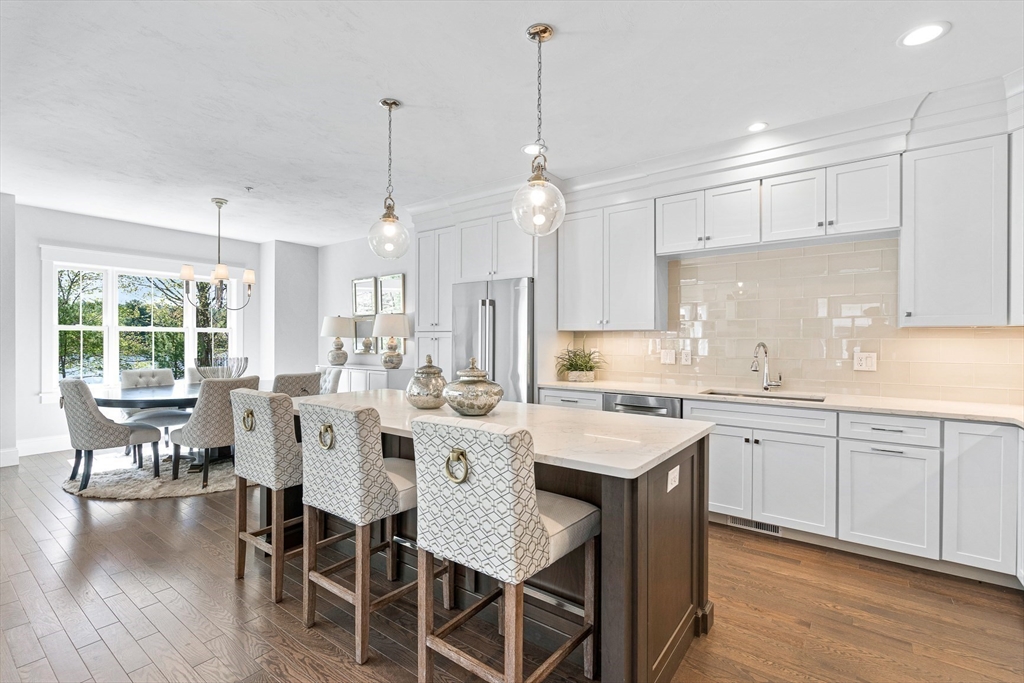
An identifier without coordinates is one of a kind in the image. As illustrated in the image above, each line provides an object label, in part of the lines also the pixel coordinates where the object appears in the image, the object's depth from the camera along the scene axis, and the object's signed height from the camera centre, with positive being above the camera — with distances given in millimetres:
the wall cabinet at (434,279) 4914 +545
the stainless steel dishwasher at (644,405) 3521 -527
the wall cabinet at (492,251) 4309 +743
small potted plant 4301 -272
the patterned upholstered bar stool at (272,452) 2420 -599
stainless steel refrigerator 4215 +9
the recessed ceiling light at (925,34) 2152 +1327
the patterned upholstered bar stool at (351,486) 1995 -649
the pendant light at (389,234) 2951 +588
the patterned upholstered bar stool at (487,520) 1503 -618
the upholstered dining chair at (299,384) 4227 -452
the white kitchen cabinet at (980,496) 2520 -842
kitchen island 1622 -715
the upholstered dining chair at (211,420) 4164 -748
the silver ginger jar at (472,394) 2262 -278
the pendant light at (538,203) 2283 +602
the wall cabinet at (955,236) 2703 +553
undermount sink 3448 -448
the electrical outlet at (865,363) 3328 -195
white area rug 4051 -1312
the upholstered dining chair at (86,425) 4109 -780
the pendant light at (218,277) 4859 +540
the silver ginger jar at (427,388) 2570 -286
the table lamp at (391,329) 5750 +43
